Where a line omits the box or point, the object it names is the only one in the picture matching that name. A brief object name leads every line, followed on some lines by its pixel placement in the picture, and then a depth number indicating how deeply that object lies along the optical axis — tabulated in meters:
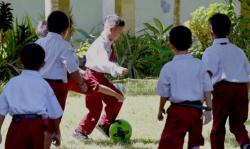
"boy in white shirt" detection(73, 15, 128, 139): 14.58
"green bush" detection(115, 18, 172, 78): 27.31
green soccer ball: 15.01
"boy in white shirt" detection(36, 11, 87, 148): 12.94
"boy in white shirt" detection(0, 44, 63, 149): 10.37
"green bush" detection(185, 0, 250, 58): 27.94
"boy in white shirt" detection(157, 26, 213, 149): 11.57
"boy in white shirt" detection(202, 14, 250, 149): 12.73
